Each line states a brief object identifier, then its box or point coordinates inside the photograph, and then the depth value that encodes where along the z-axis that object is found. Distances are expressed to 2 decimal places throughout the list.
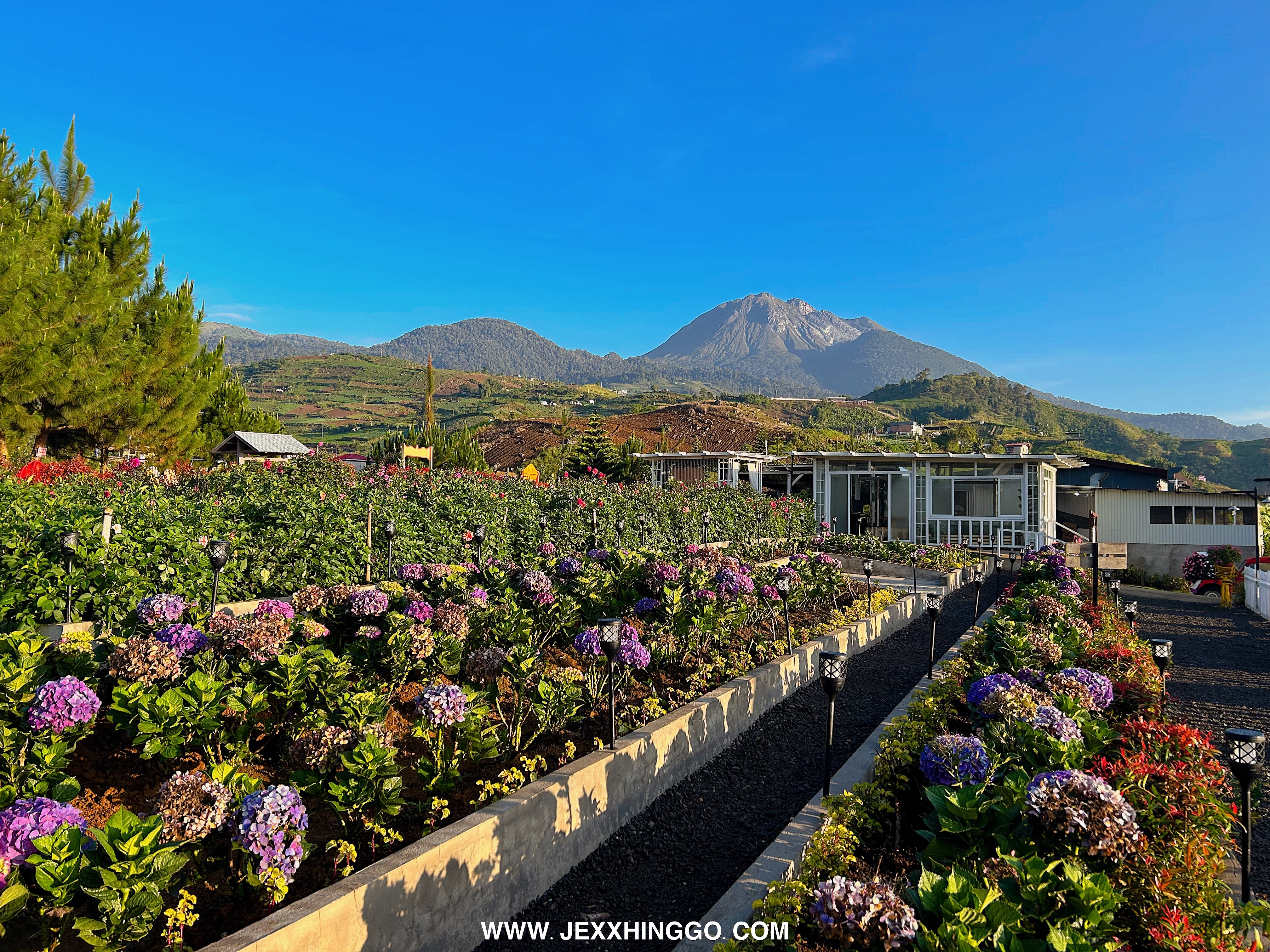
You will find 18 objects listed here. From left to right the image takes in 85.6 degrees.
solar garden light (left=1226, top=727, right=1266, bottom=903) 2.70
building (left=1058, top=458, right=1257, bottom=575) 18.00
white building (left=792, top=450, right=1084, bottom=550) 16.91
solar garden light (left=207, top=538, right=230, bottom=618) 4.56
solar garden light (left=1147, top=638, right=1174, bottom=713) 4.64
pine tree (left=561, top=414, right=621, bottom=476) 23.27
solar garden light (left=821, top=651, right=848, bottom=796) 3.34
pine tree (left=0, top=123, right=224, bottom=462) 10.96
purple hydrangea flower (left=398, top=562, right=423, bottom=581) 4.88
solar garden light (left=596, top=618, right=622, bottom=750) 3.41
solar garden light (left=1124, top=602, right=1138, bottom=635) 6.43
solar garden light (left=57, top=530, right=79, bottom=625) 4.31
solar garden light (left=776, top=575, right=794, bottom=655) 5.28
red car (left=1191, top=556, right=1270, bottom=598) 12.94
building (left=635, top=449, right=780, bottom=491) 20.06
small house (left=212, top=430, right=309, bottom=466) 17.27
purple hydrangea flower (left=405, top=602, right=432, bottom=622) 3.89
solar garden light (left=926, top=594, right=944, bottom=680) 5.54
